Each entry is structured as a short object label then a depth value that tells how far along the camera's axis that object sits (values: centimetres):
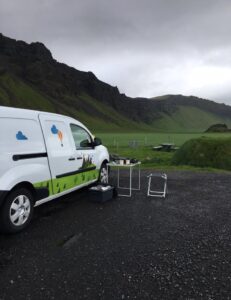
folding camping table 814
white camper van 492
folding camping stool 814
